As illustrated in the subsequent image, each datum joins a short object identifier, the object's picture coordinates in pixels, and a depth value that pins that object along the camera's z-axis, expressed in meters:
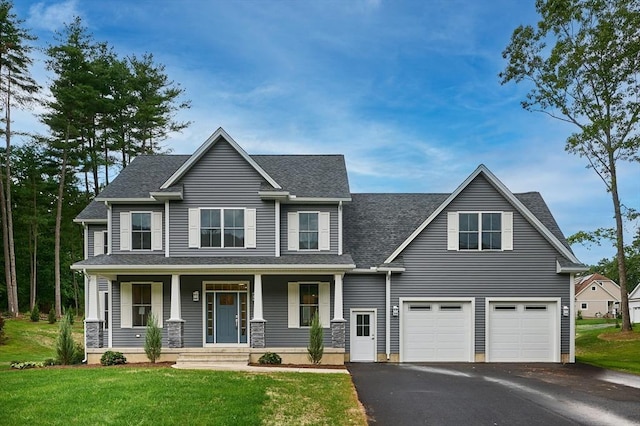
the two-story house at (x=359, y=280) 17.47
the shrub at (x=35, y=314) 29.84
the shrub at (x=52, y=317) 30.20
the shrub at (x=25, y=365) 15.07
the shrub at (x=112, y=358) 15.77
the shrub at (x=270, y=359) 15.69
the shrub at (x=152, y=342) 15.72
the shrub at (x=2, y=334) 22.53
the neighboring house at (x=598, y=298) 65.94
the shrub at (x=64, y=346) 15.73
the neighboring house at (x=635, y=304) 52.97
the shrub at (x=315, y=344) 15.88
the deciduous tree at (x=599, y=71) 22.88
